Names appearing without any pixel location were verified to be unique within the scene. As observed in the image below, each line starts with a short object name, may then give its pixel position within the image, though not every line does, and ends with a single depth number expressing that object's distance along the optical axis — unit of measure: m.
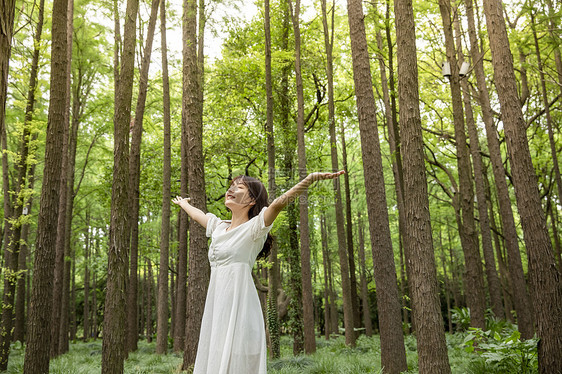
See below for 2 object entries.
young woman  2.64
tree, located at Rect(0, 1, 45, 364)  10.29
